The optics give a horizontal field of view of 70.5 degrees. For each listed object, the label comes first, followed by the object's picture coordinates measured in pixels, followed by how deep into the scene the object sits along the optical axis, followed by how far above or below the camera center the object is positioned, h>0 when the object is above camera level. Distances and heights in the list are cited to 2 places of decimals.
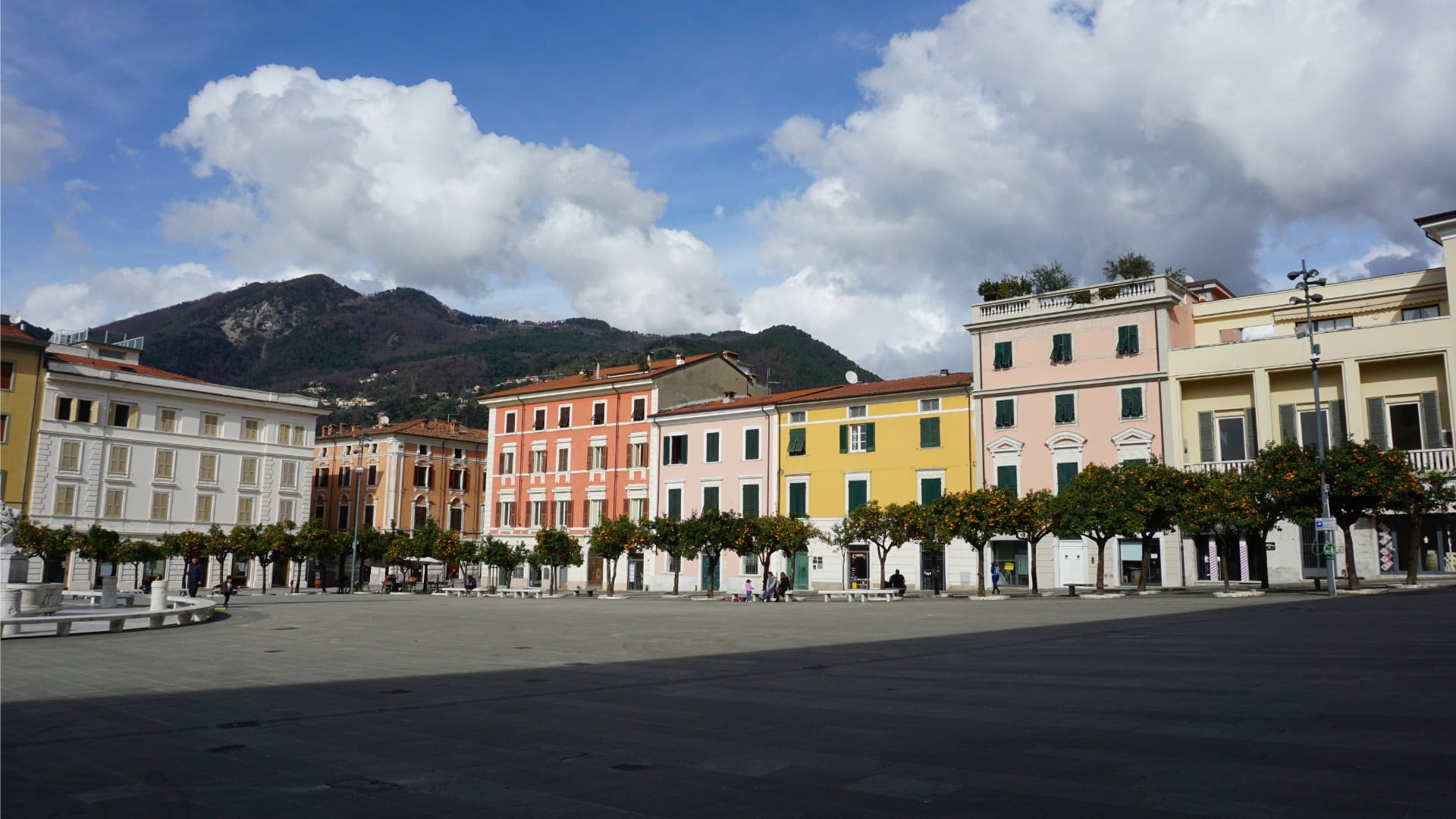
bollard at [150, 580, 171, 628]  28.42 -1.43
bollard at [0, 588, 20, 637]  23.28 -1.49
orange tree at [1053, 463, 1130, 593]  39.25 +1.74
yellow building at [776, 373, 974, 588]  52.91 +5.20
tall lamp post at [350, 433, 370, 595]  65.06 +2.78
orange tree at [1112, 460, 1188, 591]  38.84 +2.25
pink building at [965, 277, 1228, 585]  47.62 +7.95
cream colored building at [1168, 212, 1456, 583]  42.03 +7.42
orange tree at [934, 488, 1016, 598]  42.38 +1.46
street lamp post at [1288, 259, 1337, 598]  32.84 +7.16
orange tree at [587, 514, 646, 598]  55.03 +0.54
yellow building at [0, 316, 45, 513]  60.19 +7.87
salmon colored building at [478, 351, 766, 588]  64.38 +6.63
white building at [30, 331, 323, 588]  62.44 +6.08
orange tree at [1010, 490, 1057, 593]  41.75 +1.50
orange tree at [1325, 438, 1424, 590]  34.53 +2.55
